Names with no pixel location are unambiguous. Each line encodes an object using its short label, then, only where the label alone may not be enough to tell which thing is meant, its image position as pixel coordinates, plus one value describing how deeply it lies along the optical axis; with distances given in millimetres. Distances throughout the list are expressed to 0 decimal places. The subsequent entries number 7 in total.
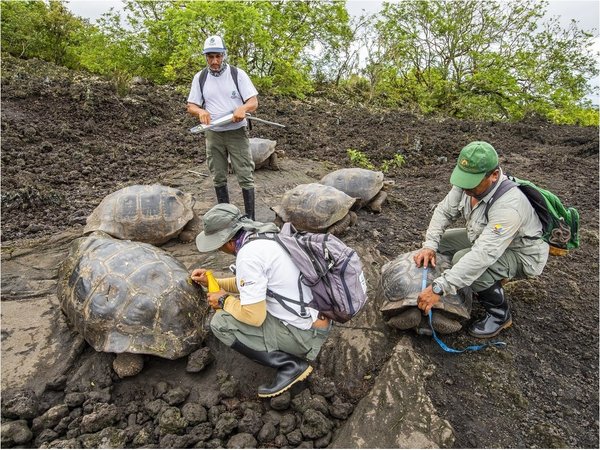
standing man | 3916
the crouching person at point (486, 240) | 2689
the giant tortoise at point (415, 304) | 2881
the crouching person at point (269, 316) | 2332
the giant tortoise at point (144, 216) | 3963
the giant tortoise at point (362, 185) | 5066
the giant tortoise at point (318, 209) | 4539
